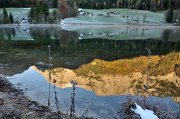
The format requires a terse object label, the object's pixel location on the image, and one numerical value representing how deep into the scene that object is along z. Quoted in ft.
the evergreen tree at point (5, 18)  249.74
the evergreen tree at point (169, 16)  277.56
